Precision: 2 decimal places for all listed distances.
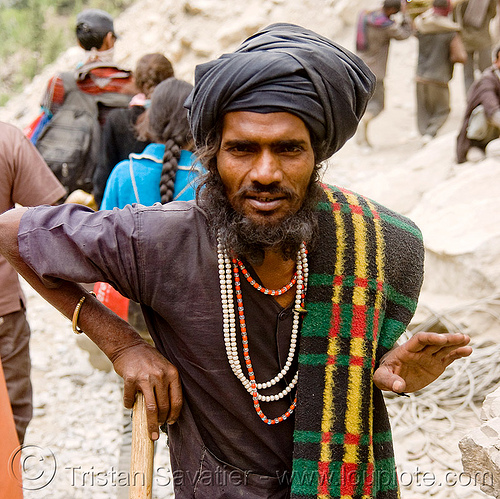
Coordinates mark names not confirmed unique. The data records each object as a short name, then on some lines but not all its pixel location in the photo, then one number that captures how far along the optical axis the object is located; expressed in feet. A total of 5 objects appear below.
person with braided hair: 9.62
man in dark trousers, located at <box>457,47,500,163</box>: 20.26
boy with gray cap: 14.08
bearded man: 5.21
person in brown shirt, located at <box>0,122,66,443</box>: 9.32
